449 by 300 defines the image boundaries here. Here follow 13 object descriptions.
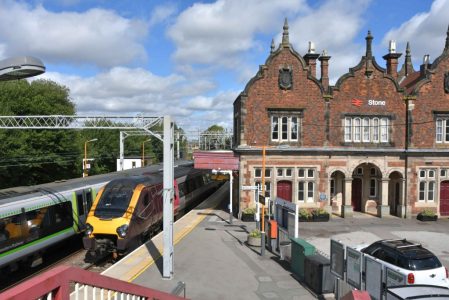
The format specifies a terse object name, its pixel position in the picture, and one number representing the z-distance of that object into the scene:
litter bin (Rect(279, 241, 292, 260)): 16.45
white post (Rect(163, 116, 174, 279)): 13.64
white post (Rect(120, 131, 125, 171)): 37.53
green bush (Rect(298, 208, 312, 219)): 25.42
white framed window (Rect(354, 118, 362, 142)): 27.13
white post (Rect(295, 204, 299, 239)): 15.84
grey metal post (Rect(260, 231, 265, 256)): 17.19
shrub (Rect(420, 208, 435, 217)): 26.42
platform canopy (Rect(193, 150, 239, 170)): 26.16
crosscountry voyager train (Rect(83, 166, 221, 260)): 15.24
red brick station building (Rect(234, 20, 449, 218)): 26.31
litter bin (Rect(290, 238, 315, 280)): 14.24
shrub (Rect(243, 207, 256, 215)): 25.44
